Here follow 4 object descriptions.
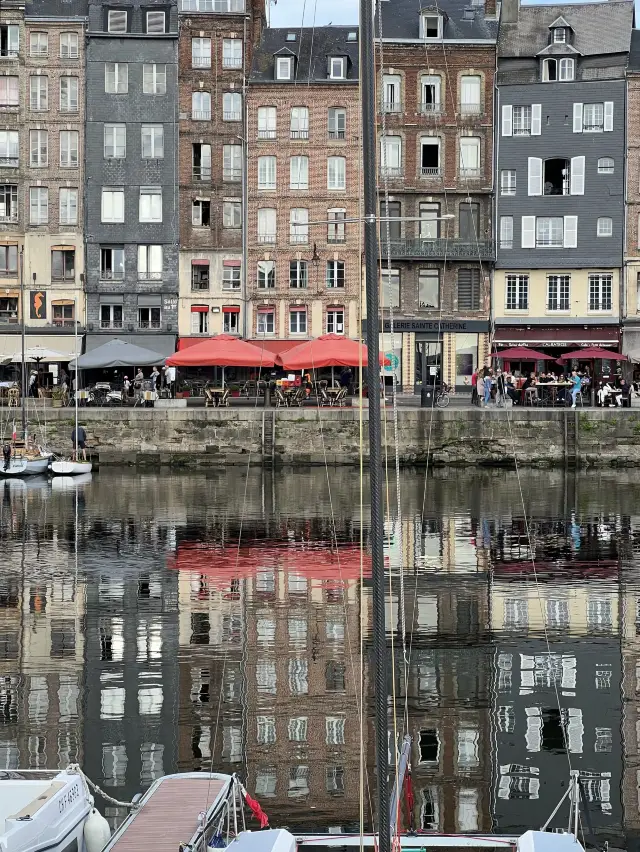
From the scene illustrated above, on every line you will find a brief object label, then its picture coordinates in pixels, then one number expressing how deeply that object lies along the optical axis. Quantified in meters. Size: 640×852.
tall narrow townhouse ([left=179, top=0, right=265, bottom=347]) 69.19
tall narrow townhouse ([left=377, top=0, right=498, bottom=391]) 68.19
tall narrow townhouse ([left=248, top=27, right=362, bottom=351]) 68.88
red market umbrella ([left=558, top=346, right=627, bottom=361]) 63.72
